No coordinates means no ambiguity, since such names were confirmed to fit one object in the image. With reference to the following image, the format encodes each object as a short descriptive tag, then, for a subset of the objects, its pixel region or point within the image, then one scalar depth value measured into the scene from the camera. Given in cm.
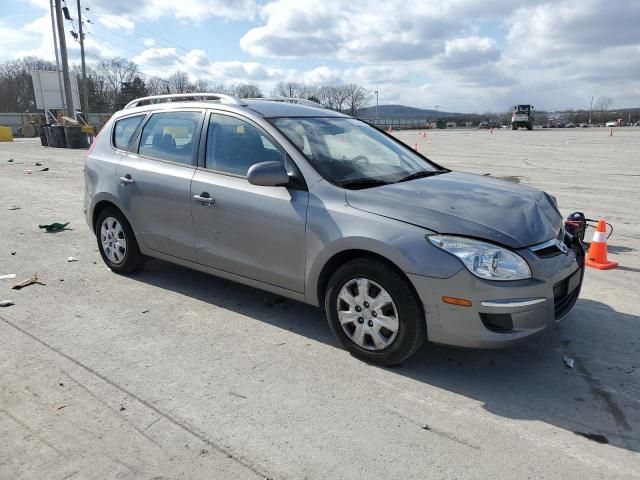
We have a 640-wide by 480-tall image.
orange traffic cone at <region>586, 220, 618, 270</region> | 563
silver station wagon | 326
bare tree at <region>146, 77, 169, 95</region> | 7557
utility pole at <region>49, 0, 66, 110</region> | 3266
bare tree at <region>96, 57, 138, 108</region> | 8111
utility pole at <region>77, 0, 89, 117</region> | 4241
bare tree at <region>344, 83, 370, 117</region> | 12282
